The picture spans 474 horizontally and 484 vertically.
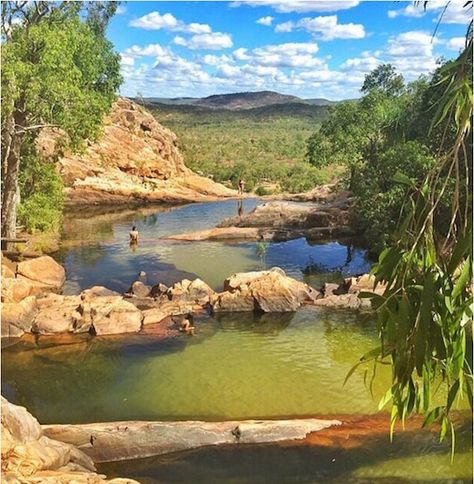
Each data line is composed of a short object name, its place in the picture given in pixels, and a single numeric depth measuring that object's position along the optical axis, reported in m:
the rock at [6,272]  16.62
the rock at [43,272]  17.92
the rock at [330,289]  17.98
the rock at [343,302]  16.83
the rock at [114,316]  14.60
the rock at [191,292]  16.98
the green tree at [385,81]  29.08
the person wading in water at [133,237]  25.83
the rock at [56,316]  14.55
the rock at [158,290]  17.50
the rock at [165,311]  15.42
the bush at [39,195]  20.28
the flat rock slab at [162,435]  9.10
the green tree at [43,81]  15.60
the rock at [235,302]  16.53
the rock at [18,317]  14.29
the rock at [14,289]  15.11
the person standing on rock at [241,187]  41.85
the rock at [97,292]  16.31
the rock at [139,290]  17.60
